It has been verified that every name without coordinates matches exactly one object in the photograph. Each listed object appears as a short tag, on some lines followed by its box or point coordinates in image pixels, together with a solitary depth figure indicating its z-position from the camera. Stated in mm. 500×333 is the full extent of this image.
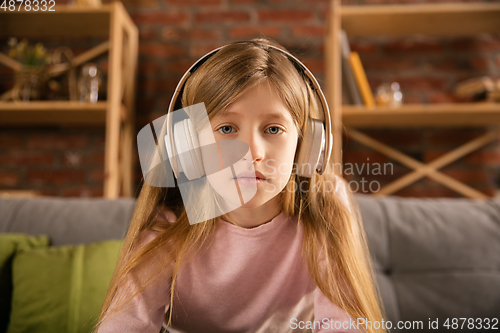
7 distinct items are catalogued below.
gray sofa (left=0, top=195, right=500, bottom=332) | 865
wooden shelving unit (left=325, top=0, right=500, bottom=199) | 1359
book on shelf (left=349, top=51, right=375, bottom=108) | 1399
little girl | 461
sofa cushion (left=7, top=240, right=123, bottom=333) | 773
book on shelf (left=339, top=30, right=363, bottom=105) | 1388
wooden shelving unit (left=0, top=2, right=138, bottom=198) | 1394
